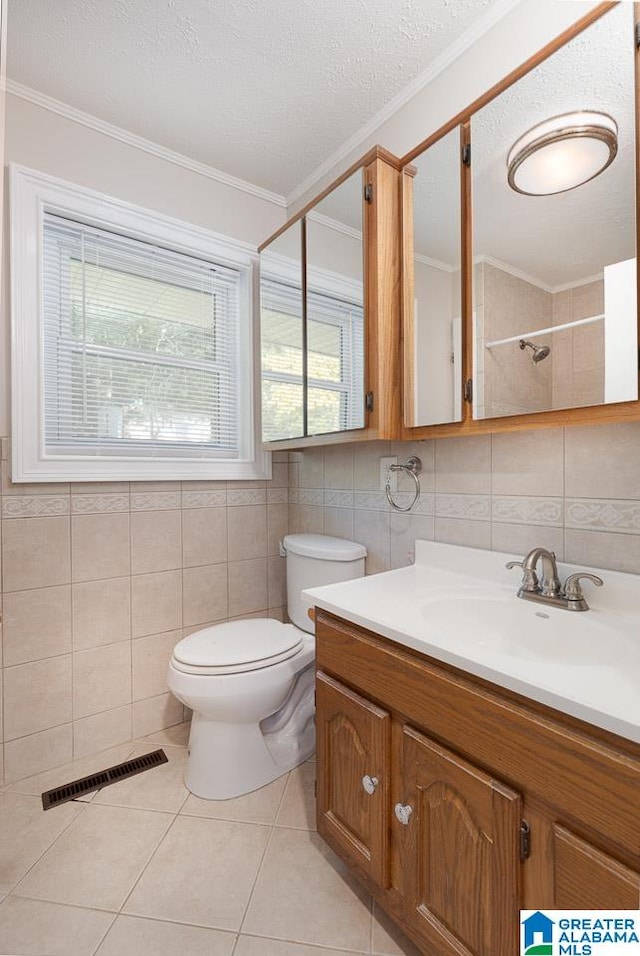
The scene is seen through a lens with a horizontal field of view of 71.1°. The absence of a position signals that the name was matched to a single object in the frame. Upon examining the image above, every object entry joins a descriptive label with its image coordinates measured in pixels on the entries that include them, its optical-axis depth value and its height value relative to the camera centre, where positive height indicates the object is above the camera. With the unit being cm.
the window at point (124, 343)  163 +59
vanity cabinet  67 -59
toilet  151 -73
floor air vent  156 -109
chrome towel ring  160 +5
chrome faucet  109 -27
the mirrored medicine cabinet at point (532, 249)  97 +60
